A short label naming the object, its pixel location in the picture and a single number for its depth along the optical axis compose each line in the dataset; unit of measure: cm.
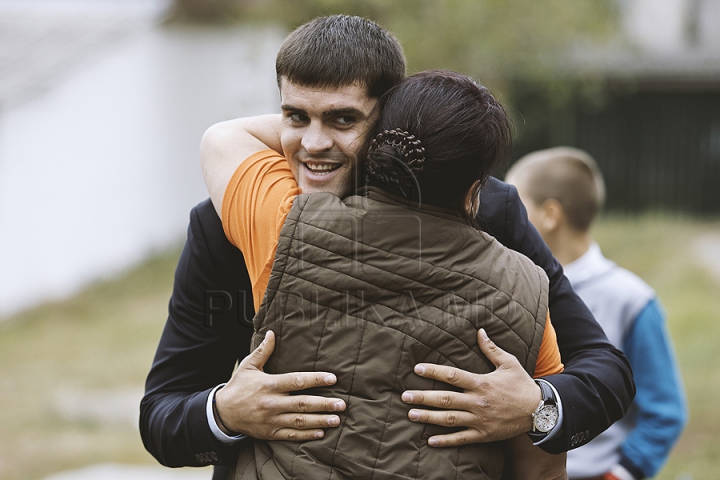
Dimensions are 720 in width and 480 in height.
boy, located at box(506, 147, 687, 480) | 561
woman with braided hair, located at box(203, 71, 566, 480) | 305
